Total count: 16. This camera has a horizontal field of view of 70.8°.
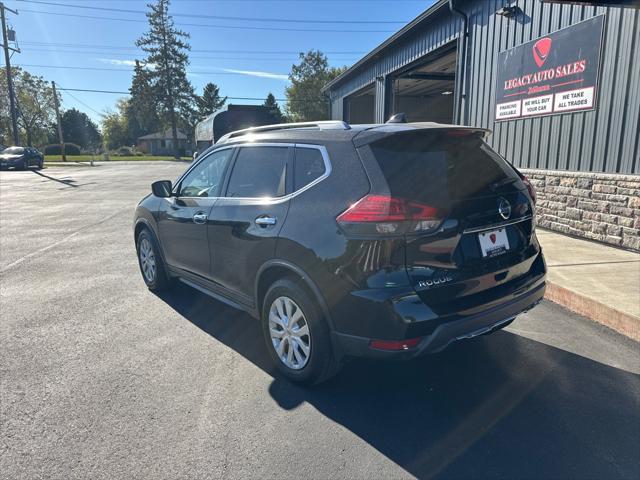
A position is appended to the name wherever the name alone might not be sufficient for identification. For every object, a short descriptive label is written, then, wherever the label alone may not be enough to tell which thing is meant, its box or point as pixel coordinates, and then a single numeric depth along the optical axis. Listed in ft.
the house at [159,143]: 279.90
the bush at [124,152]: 252.91
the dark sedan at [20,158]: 106.01
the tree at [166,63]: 223.92
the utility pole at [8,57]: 124.98
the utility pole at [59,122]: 154.51
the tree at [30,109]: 211.20
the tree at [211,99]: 280.41
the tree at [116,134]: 313.53
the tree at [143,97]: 225.56
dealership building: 21.09
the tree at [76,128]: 270.24
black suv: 8.63
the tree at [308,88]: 215.92
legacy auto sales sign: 22.62
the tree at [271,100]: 278.48
